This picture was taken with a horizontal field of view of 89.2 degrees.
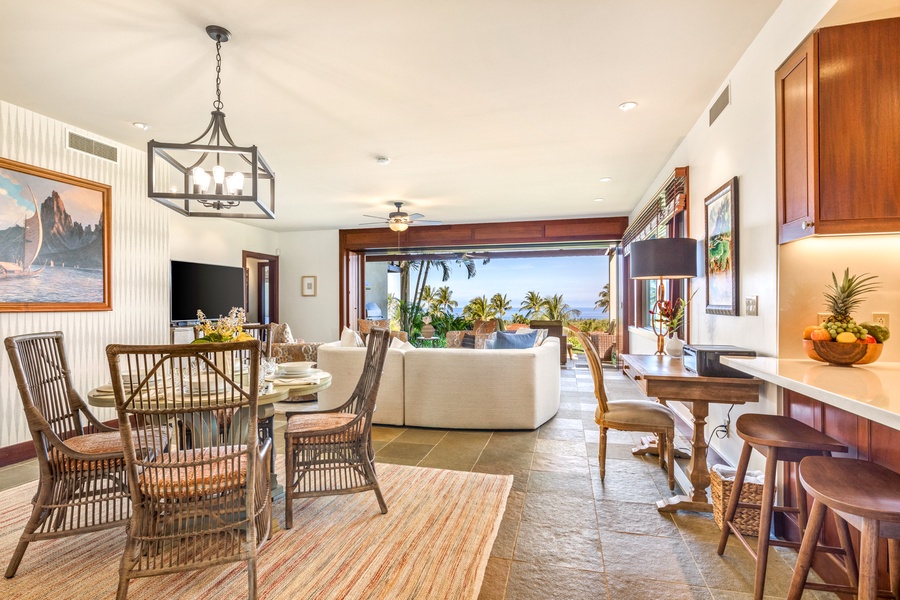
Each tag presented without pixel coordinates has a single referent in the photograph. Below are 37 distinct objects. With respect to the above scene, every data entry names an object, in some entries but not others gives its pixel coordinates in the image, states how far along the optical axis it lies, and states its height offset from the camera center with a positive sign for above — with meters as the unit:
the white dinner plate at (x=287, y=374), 2.65 -0.41
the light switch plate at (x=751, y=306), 2.51 -0.02
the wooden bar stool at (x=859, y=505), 1.15 -0.53
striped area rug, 1.85 -1.16
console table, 2.42 -0.49
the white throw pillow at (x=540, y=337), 4.90 -0.37
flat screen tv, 5.97 +0.20
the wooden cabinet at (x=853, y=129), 1.84 +0.71
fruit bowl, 1.82 -0.20
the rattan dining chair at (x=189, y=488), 1.62 -0.70
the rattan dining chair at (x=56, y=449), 1.96 -0.67
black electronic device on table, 2.43 -0.31
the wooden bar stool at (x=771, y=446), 1.70 -0.53
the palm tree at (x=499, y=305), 11.58 -0.04
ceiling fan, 6.37 +1.18
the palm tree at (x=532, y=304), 11.91 -0.02
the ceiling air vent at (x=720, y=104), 2.98 +1.35
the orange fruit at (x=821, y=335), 1.86 -0.13
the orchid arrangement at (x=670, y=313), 3.49 -0.08
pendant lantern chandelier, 2.36 +0.69
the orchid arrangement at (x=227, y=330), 2.40 -0.14
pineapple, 1.84 -0.01
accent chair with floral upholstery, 5.20 -0.54
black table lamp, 3.18 +0.32
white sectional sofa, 4.10 -0.76
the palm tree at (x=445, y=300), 12.00 +0.09
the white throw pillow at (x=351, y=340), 4.69 -0.38
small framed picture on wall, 8.91 +0.36
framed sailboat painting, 3.39 +0.51
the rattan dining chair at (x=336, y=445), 2.40 -0.76
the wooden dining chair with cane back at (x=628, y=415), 2.82 -0.71
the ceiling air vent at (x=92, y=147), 3.82 +1.37
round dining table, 2.04 -0.44
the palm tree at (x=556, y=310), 11.14 -0.17
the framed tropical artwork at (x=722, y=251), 2.78 +0.34
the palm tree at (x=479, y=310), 11.51 -0.17
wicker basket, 2.23 -1.01
